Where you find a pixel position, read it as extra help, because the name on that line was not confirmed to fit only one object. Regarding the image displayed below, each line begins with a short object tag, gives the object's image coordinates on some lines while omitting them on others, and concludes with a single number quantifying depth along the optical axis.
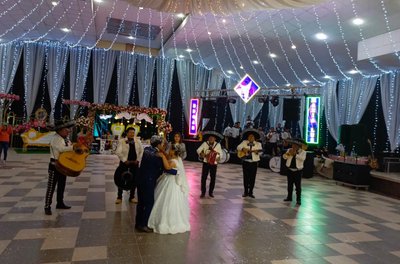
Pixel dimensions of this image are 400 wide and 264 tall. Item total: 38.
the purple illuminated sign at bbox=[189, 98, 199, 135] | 15.27
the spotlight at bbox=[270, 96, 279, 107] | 13.20
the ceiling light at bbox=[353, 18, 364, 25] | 8.22
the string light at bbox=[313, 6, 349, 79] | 8.43
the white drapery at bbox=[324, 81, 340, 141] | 15.27
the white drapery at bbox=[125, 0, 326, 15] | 5.48
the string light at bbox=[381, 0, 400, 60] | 7.79
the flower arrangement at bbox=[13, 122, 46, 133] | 13.31
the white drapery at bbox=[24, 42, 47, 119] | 14.77
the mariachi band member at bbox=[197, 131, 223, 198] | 6.05
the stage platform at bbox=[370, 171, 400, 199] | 7.96
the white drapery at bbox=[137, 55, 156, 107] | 16.61
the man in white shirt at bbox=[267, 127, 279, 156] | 14.05
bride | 3.70
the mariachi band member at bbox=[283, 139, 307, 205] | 6.06
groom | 3.60
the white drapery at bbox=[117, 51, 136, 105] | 16.23
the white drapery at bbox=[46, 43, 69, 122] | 15.12
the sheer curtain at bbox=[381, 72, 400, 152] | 12.20
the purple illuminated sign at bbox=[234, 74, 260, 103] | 11.78
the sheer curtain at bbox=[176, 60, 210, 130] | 17.19
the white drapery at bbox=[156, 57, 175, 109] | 16.97
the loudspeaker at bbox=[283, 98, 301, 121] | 11.70
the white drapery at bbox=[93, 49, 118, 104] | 15.79
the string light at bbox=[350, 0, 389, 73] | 7.60
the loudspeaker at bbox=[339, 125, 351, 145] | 9.25
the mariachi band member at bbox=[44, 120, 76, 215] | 4.15
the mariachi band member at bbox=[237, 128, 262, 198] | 6.26
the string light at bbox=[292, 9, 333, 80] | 8.71
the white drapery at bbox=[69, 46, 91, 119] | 15.43
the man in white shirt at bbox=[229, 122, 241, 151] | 14.40
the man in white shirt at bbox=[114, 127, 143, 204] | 4.79
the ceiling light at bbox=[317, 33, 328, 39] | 9.69
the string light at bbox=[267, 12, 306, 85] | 9.14
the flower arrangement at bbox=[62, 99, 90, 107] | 14.49
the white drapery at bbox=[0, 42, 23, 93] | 14.31
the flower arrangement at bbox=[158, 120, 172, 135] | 14.88
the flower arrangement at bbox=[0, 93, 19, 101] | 13.01
